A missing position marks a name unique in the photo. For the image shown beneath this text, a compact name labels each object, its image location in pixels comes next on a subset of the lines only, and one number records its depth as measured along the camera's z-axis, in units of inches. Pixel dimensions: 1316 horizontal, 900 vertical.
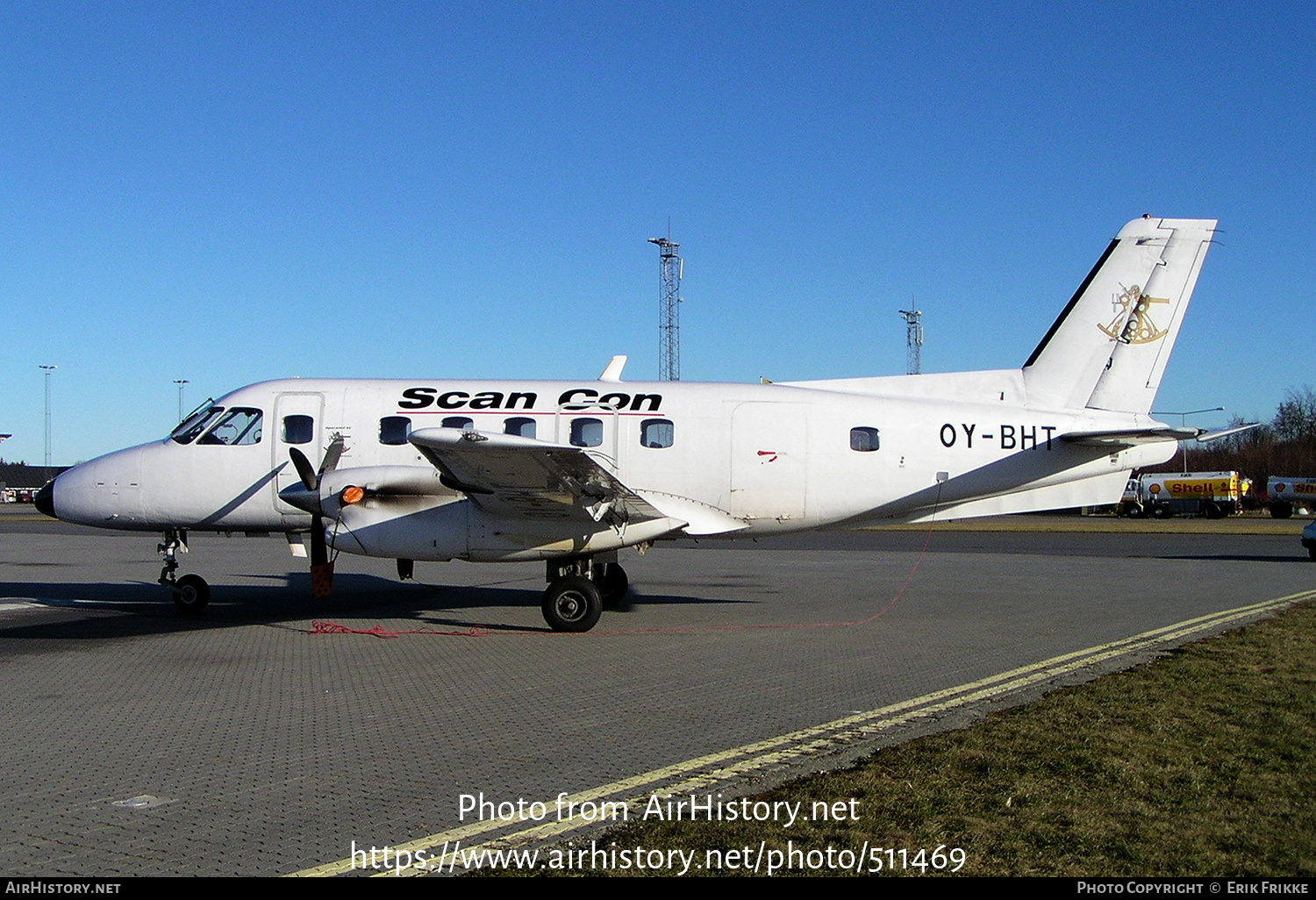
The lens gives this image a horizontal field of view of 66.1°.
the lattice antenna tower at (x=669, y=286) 2010.3
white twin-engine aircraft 553.3
